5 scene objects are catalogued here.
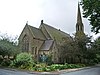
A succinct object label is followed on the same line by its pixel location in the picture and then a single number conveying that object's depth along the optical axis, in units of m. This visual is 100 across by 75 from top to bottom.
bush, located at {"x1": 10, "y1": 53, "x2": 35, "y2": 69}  14.17
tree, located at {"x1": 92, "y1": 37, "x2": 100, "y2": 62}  22.77
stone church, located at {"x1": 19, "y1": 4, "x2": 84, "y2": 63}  23.57
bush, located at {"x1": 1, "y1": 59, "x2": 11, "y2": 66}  15.58
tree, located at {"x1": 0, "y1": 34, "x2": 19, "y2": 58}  16.38
